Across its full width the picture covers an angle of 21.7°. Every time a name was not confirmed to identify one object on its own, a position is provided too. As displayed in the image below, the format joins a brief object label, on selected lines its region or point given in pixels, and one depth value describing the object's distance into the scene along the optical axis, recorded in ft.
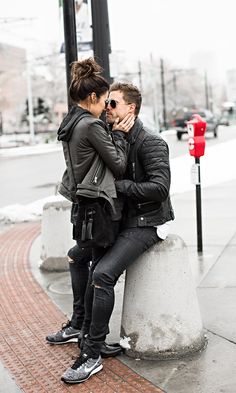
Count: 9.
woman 12.32
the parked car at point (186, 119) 128.77
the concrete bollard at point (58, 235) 22.00
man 12.67
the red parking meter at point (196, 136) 21.56
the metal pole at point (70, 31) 19.03
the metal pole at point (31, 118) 154.30
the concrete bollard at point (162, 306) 13.37
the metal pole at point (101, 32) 20.31
